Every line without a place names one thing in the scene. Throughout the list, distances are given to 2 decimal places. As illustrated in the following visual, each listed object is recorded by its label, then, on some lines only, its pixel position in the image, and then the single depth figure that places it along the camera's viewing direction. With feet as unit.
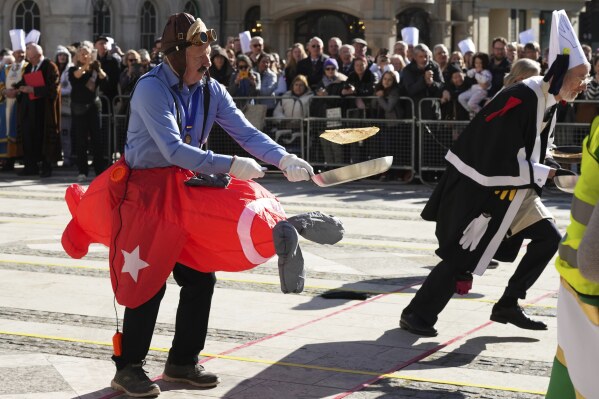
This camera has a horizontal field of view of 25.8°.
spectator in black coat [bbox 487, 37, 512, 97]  57.06
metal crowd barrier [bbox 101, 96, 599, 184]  57.52
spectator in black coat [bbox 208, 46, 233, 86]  63.41
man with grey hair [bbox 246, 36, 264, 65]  66.23
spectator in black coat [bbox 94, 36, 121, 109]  64.23
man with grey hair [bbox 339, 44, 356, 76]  62.59
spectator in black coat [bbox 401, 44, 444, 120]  57.98
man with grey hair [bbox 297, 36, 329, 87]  62.90
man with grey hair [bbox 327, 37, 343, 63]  66.55
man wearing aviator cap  21.31
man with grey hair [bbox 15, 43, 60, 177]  61.82
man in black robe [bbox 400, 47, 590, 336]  26.07
